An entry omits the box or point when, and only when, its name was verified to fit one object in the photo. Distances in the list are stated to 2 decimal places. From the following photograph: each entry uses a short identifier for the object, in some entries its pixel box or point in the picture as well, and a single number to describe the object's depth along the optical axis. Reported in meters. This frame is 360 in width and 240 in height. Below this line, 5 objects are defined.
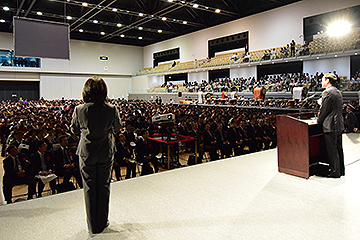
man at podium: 4.19
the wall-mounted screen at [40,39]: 12.07
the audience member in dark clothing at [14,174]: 4.66
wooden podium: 4.24
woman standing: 2.67
